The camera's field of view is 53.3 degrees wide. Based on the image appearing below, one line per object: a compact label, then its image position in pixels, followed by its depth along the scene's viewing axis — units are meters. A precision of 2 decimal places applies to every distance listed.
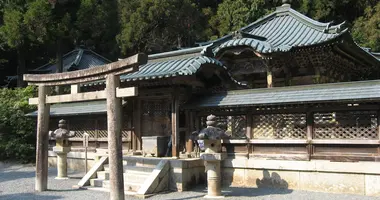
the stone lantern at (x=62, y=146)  13.09
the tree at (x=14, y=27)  25.81
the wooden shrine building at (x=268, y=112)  9.66
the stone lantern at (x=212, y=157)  9.70
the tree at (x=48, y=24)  25.33
